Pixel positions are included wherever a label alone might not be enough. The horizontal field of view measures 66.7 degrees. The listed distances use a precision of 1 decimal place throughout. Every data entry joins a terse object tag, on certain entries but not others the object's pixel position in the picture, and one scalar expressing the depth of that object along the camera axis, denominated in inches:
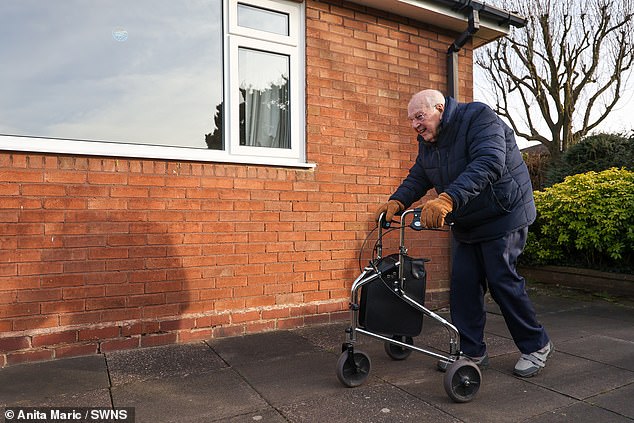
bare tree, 593.0
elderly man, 118.2
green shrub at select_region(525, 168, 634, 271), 236.2
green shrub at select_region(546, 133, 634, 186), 347.6
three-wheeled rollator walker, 112.7
